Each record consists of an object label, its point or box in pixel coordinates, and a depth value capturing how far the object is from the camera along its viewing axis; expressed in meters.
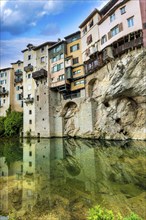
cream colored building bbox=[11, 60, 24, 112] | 47.62
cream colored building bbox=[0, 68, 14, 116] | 47.66
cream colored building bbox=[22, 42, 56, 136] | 36.12
